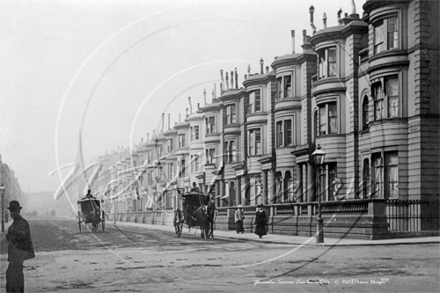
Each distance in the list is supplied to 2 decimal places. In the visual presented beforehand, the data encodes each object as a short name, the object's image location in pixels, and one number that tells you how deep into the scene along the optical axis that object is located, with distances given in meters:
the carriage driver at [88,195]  37.17
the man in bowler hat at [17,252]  10.34
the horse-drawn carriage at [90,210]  38.97
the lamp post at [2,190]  41.03
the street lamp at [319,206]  25.78
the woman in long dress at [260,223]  32.03
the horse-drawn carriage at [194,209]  32.91
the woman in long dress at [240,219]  38.25
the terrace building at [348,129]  29.89
